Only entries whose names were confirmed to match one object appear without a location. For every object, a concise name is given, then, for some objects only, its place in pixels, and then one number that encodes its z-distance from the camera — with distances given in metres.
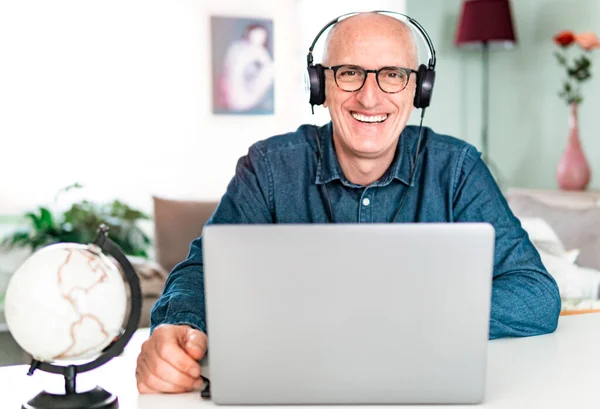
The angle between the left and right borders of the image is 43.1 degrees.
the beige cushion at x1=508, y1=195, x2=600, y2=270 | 2.77
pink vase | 3.90
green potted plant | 4.04
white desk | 0.98
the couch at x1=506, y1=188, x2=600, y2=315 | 2.26
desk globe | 0.90
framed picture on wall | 5.13
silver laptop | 0.86
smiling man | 1.54
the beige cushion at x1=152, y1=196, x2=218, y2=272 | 3.53
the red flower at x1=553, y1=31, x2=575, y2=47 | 3.88
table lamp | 4.33
